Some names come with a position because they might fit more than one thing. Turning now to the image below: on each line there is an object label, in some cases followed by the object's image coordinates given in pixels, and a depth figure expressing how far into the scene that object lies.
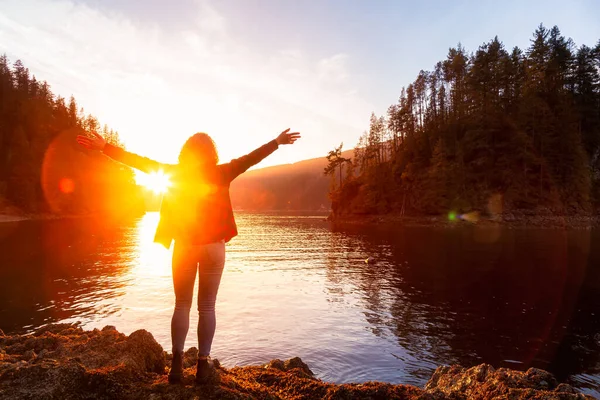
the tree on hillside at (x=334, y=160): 102.99
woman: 4.25
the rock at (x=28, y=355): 6.09
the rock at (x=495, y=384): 5.57
